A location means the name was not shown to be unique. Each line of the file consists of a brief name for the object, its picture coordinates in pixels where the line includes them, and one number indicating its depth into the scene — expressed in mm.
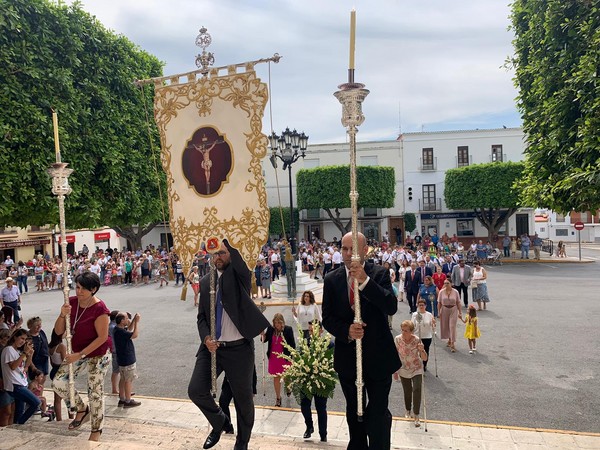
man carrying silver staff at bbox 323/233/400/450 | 3762
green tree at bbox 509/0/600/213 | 6500
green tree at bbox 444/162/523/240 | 32469
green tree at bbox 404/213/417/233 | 40031
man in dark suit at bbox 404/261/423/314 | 14164
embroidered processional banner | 5926
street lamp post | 16578
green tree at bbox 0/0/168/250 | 7648
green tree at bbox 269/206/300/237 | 39000
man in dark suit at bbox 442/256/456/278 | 15211
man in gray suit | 14375
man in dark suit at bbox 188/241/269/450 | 4422
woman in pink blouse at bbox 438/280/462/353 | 10211
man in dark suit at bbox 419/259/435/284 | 14366
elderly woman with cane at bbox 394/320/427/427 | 6539
